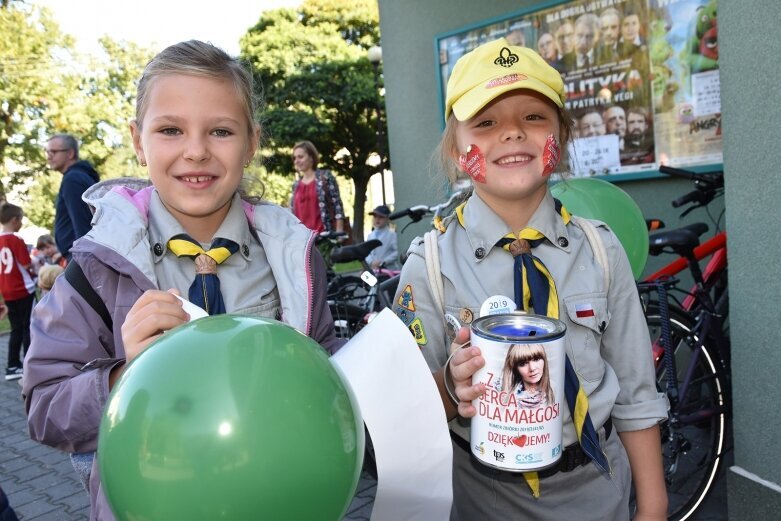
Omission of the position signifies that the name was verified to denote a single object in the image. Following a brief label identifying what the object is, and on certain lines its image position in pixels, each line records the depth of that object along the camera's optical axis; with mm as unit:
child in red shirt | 7426
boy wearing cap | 6949
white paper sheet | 1233
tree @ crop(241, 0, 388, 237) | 19719
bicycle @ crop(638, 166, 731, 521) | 3107
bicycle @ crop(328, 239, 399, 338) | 5039
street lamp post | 16020
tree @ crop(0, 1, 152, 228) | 20234
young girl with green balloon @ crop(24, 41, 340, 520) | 1294
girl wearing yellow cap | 1559
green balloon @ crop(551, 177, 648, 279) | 2492
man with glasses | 4957
